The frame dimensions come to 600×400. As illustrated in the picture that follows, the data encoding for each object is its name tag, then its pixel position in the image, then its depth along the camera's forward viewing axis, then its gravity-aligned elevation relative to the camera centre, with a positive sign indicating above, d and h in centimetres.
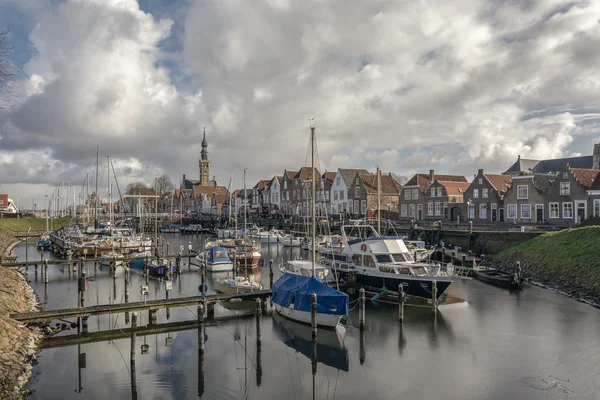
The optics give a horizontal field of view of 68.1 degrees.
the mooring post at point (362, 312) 2325 -550
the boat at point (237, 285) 3031 -518
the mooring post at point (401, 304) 2482 -539
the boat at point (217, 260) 4269 -481
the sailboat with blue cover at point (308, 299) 2269 -477
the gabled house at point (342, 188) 9056 +455
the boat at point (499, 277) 3541 -589
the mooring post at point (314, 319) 2109 -521
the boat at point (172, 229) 10963 -438
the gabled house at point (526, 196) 5775 +151
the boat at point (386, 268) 2880 -418
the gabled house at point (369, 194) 8306 +299
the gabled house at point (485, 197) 6369 +157
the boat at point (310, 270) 3093 -432
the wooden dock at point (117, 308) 2162 -495
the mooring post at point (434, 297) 2752 -550
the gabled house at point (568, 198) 5222 +117
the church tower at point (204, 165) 17338 +1793
